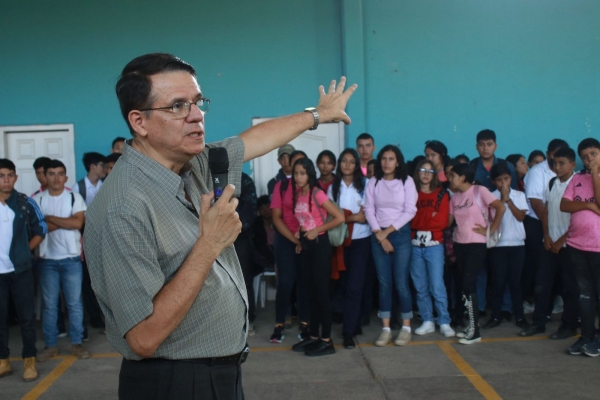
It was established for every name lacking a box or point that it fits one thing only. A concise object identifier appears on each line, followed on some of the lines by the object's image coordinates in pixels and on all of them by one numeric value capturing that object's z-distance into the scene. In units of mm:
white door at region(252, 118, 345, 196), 9305
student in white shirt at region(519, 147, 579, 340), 6332
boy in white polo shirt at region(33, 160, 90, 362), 6227
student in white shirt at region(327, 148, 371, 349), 6422
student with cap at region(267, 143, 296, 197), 7910
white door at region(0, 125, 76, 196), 9055
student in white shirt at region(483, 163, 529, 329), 6879
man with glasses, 1911
